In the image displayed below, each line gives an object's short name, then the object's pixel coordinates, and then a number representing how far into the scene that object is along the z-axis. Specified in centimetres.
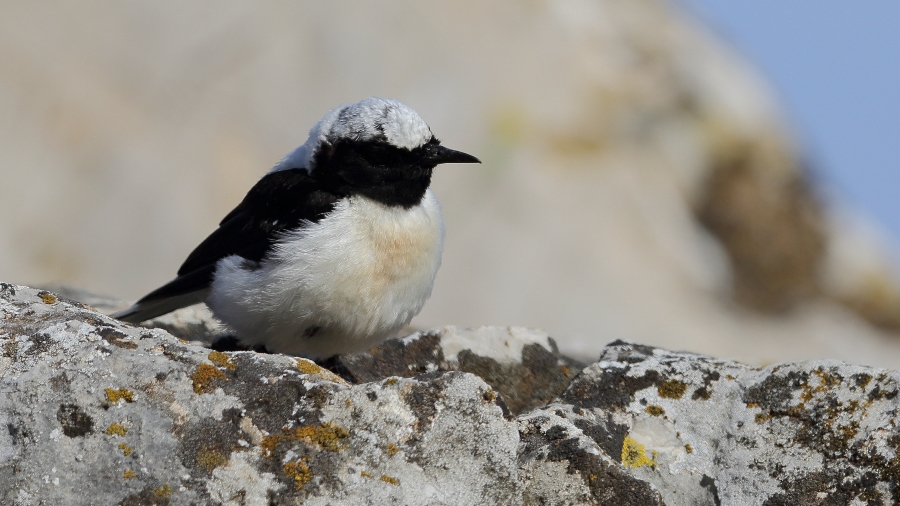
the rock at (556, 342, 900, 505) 878
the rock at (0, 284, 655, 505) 716
